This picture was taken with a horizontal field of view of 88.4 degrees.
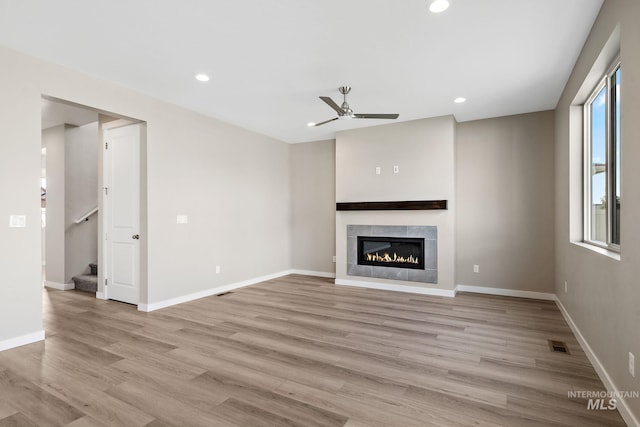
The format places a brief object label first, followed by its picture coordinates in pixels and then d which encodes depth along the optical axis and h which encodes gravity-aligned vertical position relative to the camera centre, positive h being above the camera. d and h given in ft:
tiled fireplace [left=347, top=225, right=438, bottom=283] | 16.56 -2.20
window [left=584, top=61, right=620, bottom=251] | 8.34 +1.35
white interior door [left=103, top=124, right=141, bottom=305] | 14.07 +0.01
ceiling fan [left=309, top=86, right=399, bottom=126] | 12.22 +3.68
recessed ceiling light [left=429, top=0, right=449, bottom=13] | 7.57 +4.80
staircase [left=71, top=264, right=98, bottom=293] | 16.57 -3.55
